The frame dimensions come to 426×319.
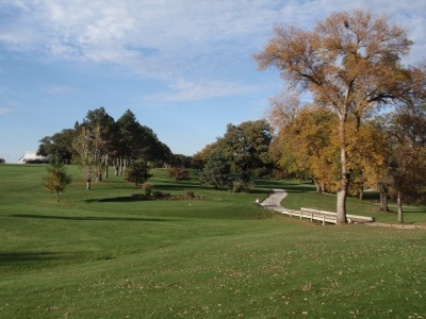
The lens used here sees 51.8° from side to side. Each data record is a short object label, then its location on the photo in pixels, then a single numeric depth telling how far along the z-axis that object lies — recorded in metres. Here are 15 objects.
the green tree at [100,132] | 69.00
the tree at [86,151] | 61.53
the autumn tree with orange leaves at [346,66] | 26.80
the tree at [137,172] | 65.56
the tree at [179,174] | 85.12
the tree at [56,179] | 50.72
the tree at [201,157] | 127.25
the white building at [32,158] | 158.62
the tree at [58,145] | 126.01
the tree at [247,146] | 88.12
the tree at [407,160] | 37.94
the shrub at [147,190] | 57.58
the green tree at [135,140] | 74.90
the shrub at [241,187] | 69.75
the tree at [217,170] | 71.94
